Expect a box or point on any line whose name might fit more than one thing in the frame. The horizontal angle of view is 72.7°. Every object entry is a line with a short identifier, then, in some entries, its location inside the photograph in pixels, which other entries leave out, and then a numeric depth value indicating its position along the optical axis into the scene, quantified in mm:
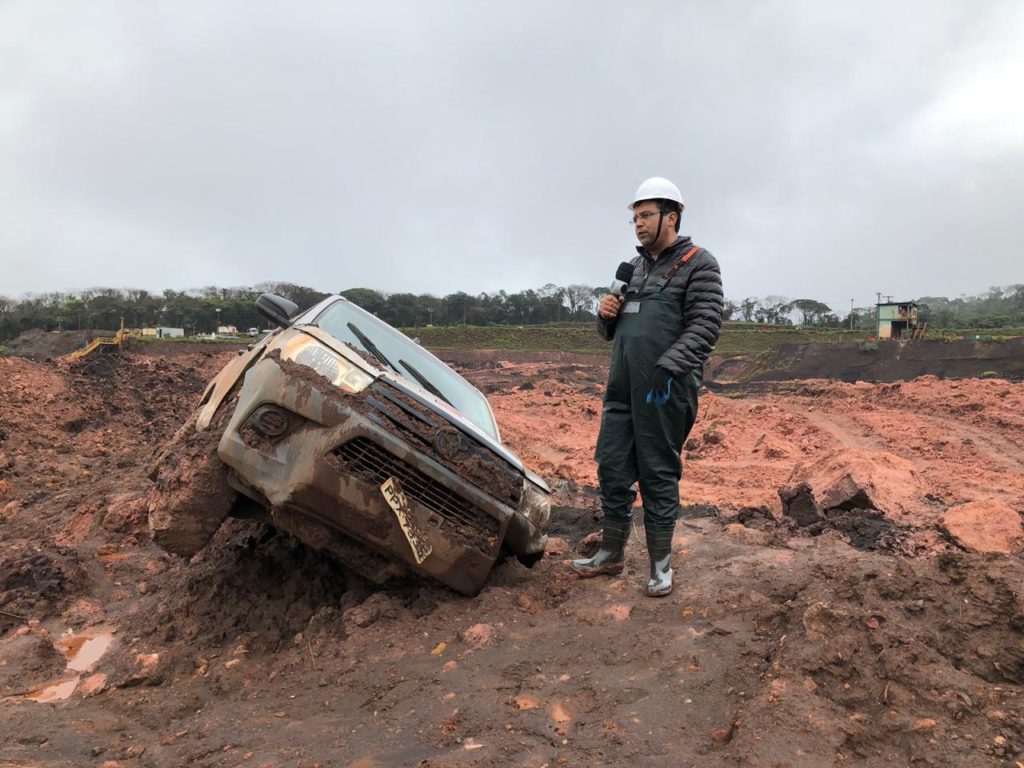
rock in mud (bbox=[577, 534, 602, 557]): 4516
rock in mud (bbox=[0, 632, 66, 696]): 3232
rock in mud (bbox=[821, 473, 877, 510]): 5511
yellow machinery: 22536
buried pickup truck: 3123
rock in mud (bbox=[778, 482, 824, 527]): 5180
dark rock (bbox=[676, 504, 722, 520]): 6032
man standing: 3559
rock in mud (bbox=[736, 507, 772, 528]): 5211
